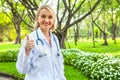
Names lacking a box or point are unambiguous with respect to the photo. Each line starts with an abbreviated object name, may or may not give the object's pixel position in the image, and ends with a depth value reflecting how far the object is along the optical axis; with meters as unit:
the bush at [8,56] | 7.77
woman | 1.62
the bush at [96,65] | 4.12
